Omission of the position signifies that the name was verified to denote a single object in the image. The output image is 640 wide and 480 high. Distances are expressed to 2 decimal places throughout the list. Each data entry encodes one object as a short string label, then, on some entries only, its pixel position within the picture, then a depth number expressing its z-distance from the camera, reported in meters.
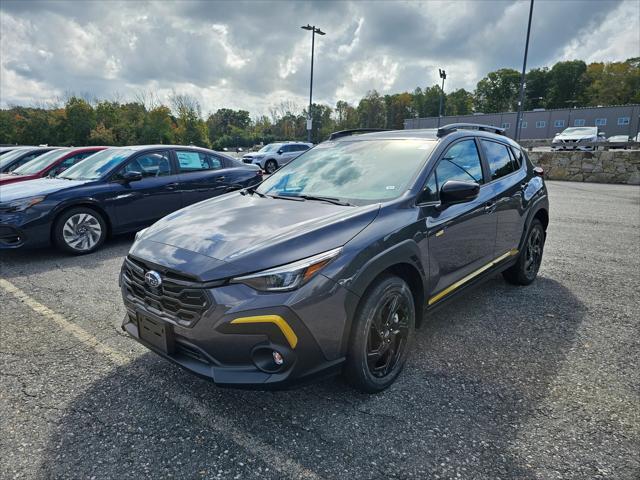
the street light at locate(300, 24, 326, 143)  29.89
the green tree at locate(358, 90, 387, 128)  105.38
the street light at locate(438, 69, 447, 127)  40.06
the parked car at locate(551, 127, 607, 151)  25.61
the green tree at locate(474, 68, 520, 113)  99.00
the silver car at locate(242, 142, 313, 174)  22.25
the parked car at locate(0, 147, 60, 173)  10.69
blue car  5.45
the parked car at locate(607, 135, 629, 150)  22.55
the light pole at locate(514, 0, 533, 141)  22.56
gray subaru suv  2.08
